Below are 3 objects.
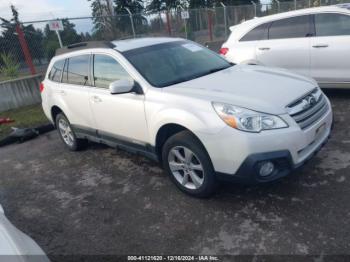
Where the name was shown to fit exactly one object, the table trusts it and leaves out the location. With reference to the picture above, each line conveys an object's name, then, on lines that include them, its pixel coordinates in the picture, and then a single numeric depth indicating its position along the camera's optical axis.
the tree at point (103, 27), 11.68
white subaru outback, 2.95
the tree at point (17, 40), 9.16
